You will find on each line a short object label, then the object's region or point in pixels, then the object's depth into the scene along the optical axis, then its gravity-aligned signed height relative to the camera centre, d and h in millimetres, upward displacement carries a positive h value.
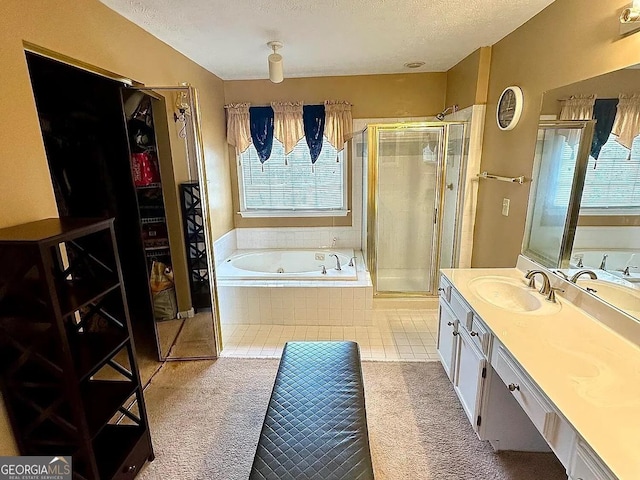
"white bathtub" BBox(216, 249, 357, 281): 3846 -1113
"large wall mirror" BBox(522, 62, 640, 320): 1474 -133
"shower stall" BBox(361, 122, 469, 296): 3258 -421
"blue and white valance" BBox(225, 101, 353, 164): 3742 +411
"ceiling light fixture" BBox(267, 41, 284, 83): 2574 +738
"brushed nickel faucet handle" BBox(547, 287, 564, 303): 1793 -716
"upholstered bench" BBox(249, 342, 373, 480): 1231 -1083
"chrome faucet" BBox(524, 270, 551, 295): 1840 -669
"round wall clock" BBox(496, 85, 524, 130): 2291 +359
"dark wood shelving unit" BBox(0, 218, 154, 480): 1188 -756
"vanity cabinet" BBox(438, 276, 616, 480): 1025 -958
